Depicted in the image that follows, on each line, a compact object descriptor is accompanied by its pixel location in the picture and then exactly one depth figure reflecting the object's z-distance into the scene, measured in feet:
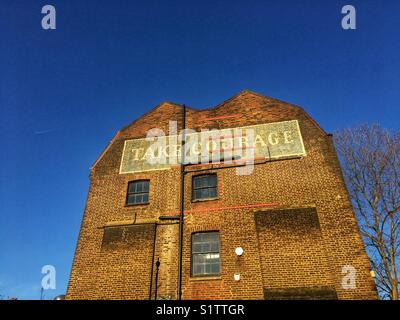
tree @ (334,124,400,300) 51.72
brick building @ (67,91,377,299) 32.91
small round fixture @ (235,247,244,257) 34.91
